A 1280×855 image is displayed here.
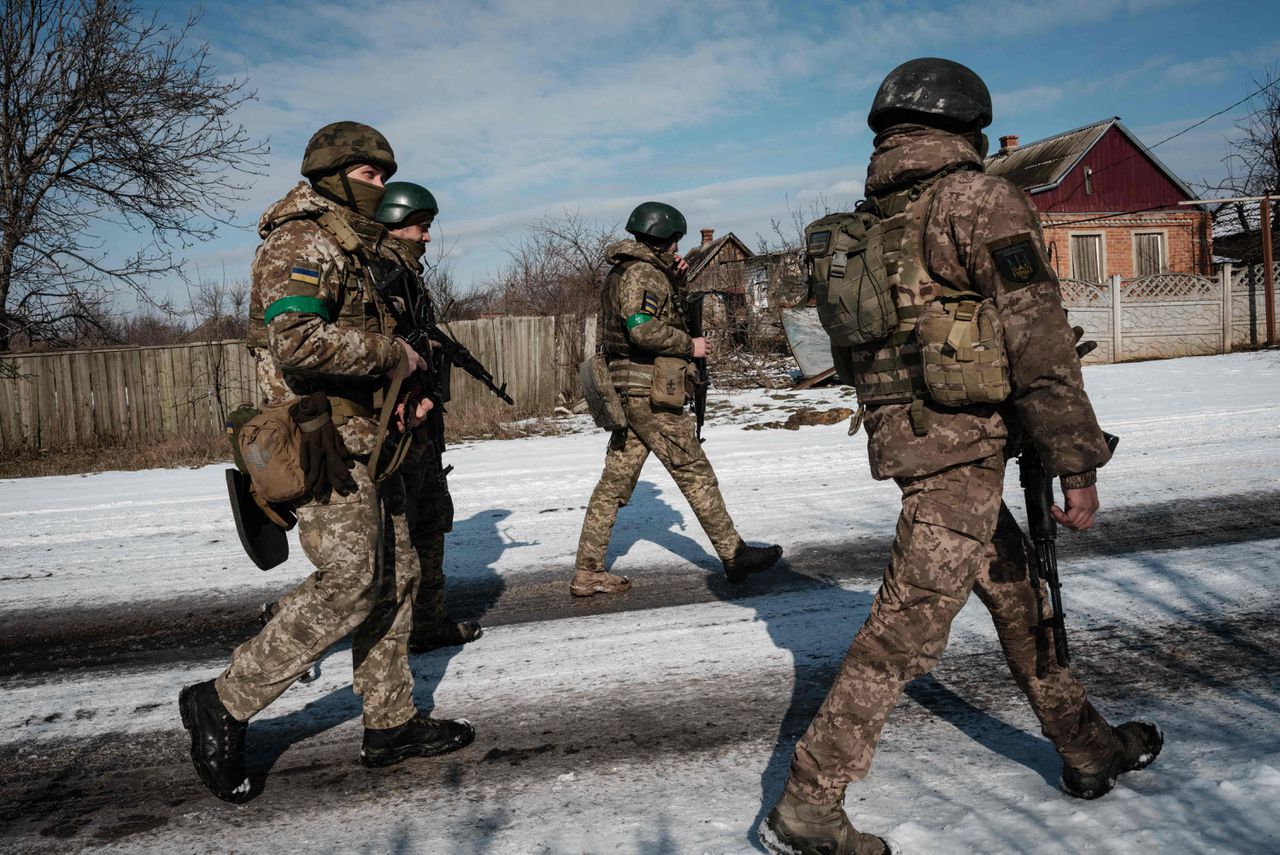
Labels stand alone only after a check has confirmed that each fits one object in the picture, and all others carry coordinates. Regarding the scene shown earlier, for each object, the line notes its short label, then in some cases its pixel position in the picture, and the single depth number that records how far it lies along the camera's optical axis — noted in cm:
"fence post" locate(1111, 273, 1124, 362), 1762
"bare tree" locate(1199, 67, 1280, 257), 2508
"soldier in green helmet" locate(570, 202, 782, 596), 494
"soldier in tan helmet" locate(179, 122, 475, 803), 284
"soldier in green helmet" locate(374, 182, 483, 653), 389
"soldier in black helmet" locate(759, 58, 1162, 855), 221
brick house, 2650
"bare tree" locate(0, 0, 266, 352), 1289
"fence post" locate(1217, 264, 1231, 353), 1775
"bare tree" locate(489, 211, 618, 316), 1838
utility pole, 1728
